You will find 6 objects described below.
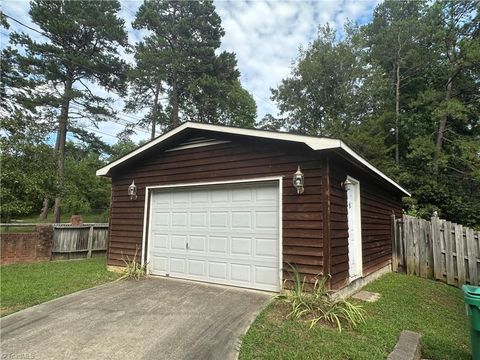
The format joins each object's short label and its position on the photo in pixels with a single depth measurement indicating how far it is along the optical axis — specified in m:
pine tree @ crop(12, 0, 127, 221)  16.52
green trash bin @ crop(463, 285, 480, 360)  3.19
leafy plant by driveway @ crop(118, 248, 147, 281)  7.05
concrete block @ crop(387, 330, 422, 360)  3.31
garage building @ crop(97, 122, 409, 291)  5.39
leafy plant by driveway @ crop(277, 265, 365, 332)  4.34
